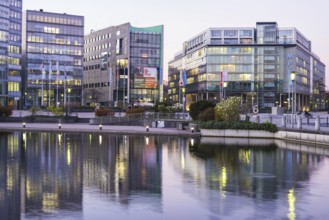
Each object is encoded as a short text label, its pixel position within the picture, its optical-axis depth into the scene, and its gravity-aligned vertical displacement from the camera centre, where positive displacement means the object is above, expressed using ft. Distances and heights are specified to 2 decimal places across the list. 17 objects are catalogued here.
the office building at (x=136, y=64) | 526.16 +56.85
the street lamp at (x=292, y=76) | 148.31 +12.65
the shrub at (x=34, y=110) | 226.17 +2.18
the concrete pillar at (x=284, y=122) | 145.69 -1.77
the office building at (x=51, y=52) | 521.24 +69.97
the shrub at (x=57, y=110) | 219.41 +2.15
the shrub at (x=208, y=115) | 162.81 +0.24
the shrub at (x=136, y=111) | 214.90 +1.91
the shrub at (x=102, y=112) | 218.03 +1.36
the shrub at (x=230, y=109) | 150.92 +2.14
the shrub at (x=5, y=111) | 220.62 +1.56
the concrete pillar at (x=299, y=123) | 134.21 -1.88
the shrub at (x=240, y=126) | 140.87 -2.89
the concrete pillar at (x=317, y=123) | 122.33 -1.70
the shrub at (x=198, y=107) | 176.65 +3.24
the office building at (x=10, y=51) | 435.53 +59.83
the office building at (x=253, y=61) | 508.94 +58.80
